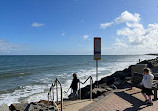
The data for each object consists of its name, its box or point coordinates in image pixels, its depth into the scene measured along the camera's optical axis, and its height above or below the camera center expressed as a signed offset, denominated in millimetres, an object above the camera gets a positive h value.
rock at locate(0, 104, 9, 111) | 5439 -2149
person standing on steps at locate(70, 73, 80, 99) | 7396 -1579
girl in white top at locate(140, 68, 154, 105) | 5184 -1111
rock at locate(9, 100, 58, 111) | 4730 -2430
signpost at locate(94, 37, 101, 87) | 7740 +364
